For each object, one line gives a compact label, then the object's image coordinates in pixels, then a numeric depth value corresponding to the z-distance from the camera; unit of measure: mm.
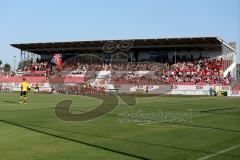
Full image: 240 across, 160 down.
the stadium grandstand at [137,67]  63812
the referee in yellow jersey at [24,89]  36375
